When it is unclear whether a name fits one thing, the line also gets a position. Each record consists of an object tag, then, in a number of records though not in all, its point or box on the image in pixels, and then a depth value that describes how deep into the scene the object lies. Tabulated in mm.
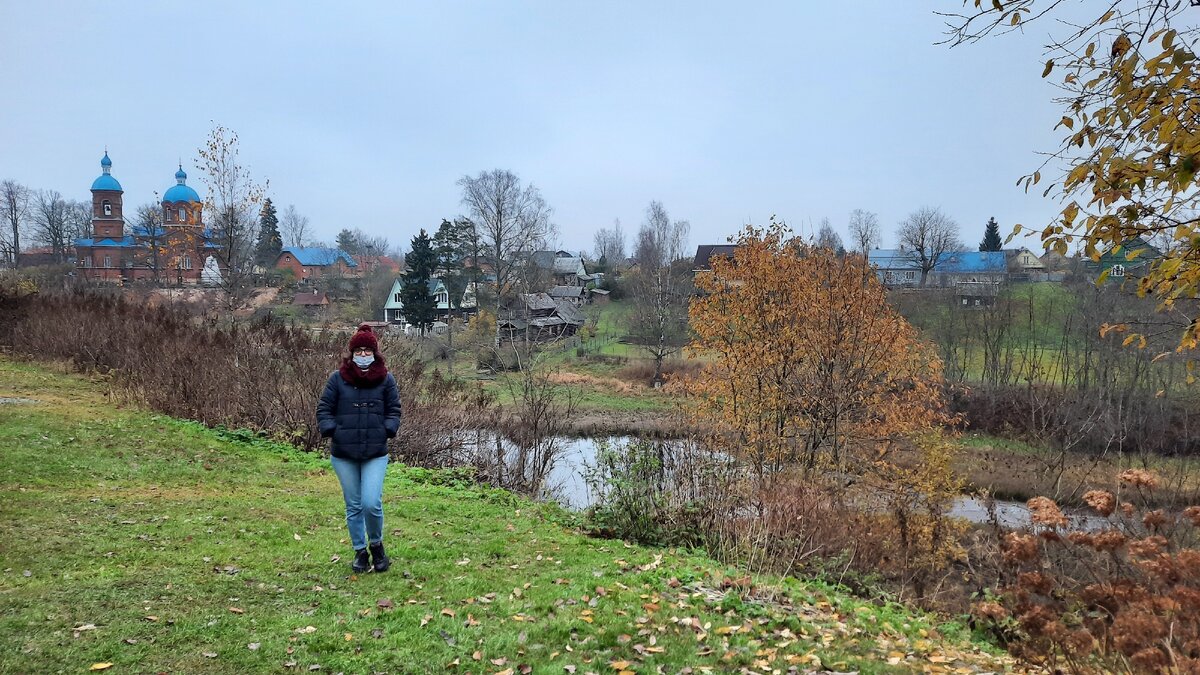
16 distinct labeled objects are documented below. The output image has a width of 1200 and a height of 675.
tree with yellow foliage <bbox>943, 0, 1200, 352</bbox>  3035
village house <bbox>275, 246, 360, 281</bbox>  67312
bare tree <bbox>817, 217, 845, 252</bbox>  57500
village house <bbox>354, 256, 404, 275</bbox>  69050
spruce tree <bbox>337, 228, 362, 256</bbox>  78625
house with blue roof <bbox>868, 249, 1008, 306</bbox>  38281
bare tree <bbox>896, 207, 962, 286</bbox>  57906
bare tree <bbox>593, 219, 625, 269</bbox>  90188
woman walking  5531
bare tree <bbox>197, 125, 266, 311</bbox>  21859
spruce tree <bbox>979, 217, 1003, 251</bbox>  70338
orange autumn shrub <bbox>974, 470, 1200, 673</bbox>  4516
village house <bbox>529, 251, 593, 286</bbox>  70562
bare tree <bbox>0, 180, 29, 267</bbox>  57103
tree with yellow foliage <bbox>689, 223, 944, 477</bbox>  15445
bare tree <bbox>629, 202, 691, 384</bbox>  37656
